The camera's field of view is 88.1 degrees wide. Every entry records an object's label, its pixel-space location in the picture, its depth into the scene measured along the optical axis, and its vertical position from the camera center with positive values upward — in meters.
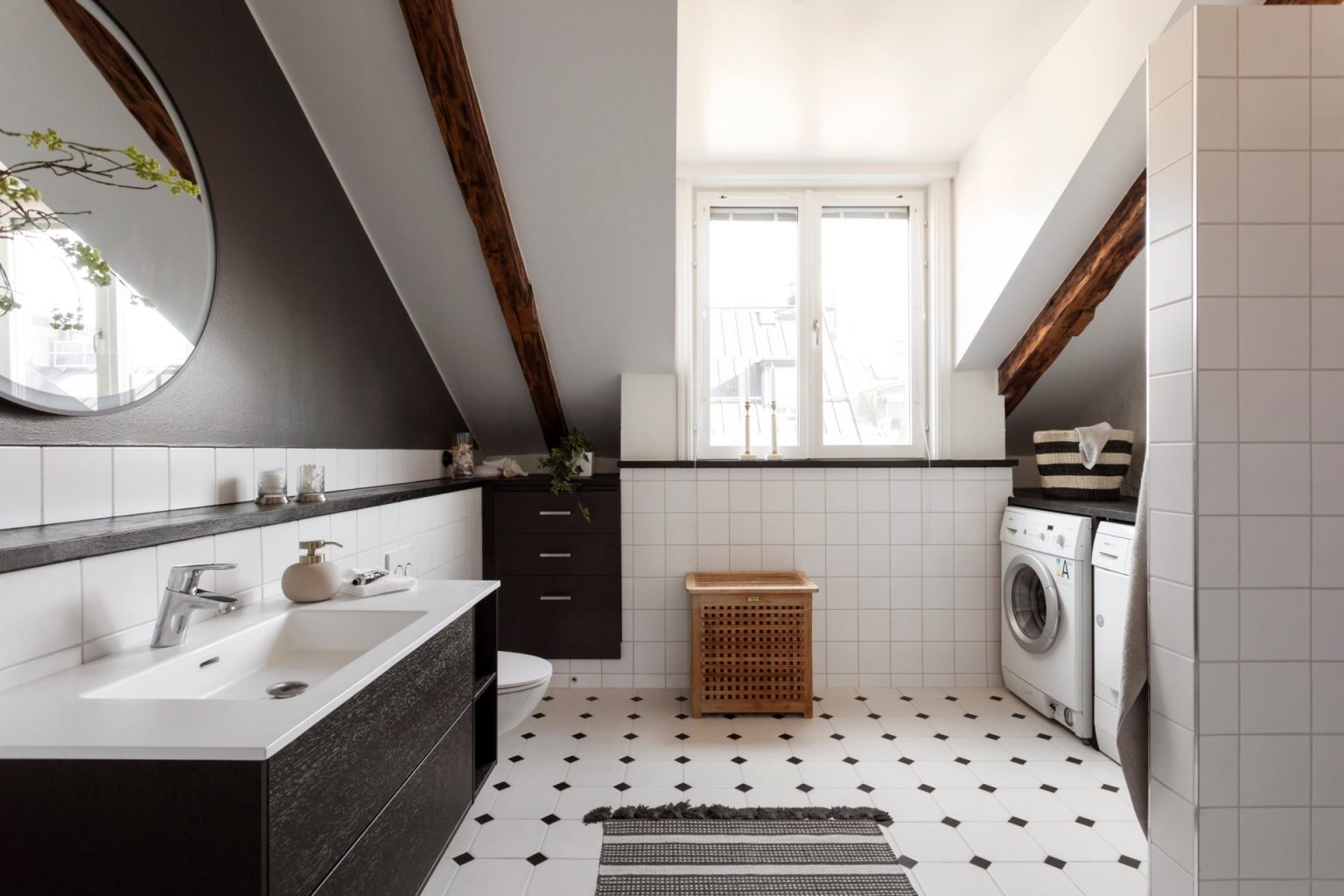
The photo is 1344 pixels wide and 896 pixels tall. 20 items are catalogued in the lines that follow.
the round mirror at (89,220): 1.24 +0.46
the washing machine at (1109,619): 2.51 -0.65
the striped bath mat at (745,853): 1.90 -1.20
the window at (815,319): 3.55 +0.65
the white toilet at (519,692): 2.21 -0.79
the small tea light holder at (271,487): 1.85 -0.11
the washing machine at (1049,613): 2.72 -0.71
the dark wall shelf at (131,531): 1.06 -0.15
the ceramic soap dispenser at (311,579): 1.61 -0.31
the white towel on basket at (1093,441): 3.04 +0.02
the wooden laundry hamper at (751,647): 3.06 -0.89
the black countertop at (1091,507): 2.57 -0.25
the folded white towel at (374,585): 1.67 -0.34
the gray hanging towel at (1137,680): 1.48 -0.50
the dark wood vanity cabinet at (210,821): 0.84 -0.48
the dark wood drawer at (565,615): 3.38 -0.82
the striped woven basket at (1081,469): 3.09 -0.10
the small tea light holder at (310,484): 1.99 -0.11
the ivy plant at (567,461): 3.34 -0.07
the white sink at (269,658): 1.17 -0.41
